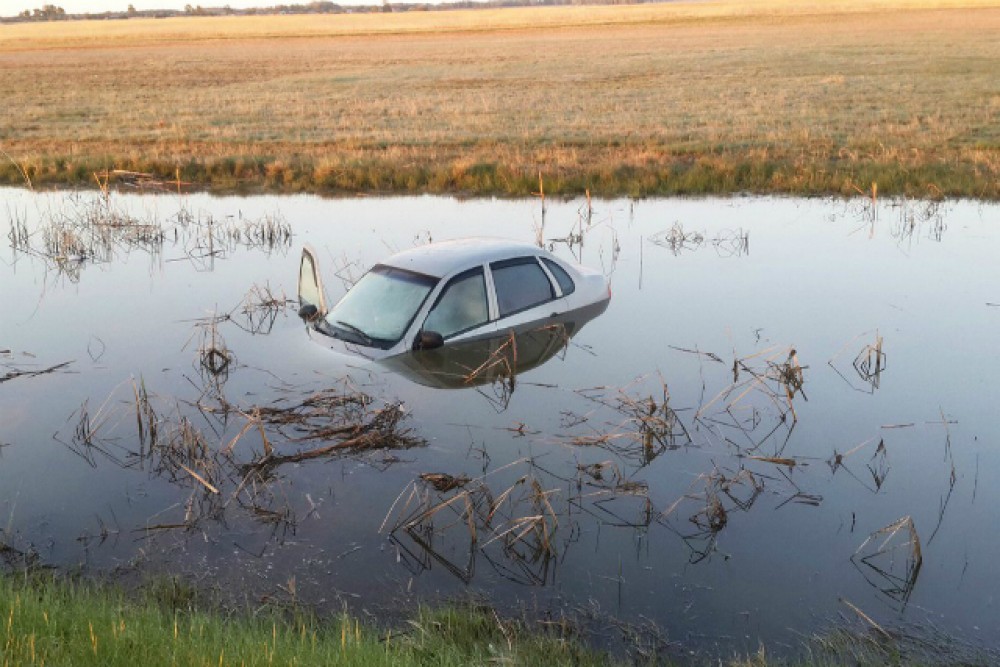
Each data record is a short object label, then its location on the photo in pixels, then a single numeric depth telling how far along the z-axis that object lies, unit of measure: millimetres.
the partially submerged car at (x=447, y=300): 11438
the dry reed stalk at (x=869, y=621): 6969
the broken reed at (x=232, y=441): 8977
